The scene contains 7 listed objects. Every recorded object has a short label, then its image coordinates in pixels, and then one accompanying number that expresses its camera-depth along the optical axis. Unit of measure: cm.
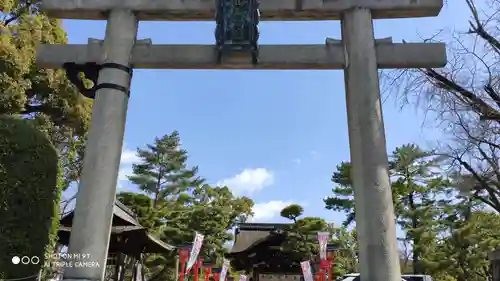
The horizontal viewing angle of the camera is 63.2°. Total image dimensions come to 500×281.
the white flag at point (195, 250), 1459
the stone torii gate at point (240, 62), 517
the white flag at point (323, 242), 1414
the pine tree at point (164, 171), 3356
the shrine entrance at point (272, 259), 1856
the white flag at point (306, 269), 1374
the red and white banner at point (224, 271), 1694
